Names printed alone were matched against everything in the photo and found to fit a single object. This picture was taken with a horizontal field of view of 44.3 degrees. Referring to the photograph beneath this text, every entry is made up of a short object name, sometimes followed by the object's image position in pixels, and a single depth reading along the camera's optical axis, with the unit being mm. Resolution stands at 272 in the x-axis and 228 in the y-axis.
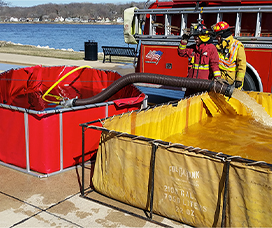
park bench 19516
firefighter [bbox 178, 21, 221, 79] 6844
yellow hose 9609
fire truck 8602
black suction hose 6000
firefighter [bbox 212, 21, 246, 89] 7219
